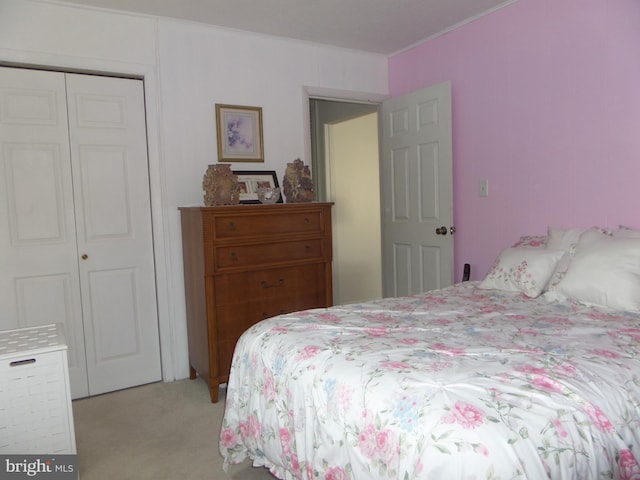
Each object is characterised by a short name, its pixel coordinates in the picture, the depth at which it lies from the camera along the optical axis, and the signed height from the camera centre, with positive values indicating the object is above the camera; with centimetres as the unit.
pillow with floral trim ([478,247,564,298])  242 -36
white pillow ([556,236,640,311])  205 -34
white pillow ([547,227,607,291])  236 -27
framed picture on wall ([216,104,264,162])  335 +53
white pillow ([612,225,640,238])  231 -18
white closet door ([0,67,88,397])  279 +4
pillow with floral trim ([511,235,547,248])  271 -24
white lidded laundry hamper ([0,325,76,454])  188 -71
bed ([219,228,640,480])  113 -49
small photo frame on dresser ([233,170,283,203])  333 +18
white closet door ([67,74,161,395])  299 -9
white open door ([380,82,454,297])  347 +8
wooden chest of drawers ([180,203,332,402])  289 -38
